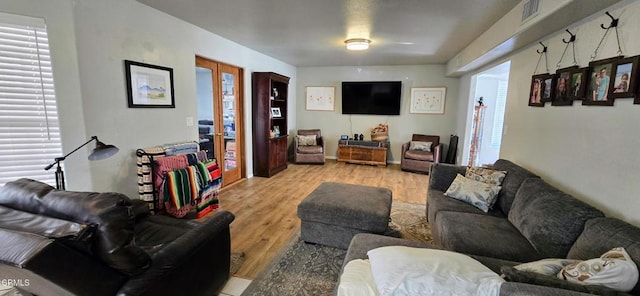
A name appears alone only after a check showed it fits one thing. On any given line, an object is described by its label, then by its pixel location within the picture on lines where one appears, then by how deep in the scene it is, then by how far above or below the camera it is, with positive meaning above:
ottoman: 2.43 -0.93
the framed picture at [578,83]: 2.09 +0.29
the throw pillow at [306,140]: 6.45 -0.62
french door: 3.90 -0.05
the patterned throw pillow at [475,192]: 2.52 -0.72
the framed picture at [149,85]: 2.76 +0.27
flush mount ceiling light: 3.97 +1.06
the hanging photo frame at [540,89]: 2.58 +0.30
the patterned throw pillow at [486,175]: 2.62 -0.57
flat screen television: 6.40 +0.44
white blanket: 1.01 -0.62
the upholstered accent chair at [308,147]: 6.27 -0.78
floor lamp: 2.07 -0.35
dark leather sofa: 0.96 -0.53
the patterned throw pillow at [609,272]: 1.09 -0.63
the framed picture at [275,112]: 5.57 +0.02
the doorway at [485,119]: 5.25 -0.03
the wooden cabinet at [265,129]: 4.94 -0.30
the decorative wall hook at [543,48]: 2.70 +0.70
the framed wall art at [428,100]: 6.23 +0.38
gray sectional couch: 1.38 -0.76
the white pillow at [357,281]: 1.10 -0.71
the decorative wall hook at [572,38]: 2.27 +0.69
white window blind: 2.07 +0.05
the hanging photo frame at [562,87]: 2.27 +0.28
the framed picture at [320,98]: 6.91 +0.42
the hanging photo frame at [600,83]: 1.85 +0.26
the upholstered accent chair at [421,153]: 5.62 -0.78
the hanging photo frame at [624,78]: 1.66 +0.27
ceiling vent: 2.20 +0.92
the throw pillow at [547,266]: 1.29 -0.72
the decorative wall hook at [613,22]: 1.84 +0.67
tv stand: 6.25 -0.86
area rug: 1.98 -1.27
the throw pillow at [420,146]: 5.95 -0.65
